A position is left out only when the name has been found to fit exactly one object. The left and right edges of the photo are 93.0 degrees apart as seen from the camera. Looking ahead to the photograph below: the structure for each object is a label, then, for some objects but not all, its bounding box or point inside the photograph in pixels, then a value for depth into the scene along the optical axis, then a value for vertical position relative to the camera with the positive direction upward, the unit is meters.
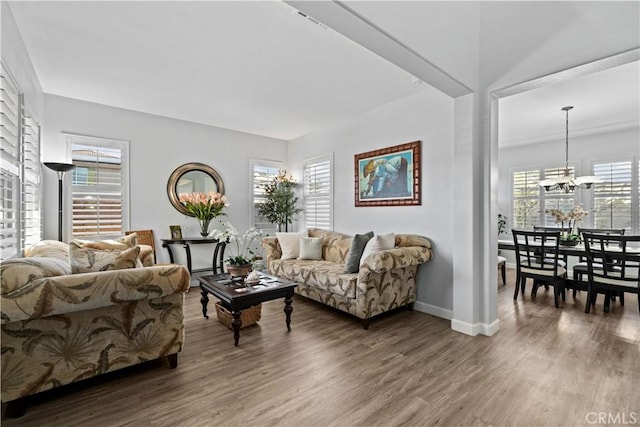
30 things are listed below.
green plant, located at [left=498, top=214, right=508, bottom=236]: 6.58 -0.21
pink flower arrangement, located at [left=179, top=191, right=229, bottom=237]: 4.61 +0.14
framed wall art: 3.79 +0.52
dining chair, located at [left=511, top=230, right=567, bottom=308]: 3.82 -0.70
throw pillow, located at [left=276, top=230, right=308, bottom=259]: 4.60 -0.46
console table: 4.53 -0.52
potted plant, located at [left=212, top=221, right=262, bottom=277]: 3.10 -0.51
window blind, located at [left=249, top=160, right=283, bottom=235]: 5.66 +0.56
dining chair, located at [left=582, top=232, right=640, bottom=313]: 3.30 -0.65
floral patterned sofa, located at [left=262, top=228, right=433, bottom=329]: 3.05 -0.73
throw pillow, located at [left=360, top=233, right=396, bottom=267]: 3.41 -0.34
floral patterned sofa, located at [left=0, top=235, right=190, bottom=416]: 1.70 -0.67
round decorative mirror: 4.76 +0.53
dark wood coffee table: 2.68 -0.73
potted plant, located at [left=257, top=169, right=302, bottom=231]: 5.52 +0.22
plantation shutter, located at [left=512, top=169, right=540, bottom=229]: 6.27 +0.34
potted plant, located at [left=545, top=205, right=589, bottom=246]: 4.46 -0.14
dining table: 3.99 -0.53
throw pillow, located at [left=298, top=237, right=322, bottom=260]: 4.48 -0.51
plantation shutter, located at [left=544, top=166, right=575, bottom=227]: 5.84 +0.31
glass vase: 4.82 -0.19
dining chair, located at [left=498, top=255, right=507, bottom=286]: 4.79 -0.85
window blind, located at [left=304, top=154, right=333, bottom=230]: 5.11 +0.39
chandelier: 4.64 +0.52
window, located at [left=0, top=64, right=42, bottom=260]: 2.21 +0.36
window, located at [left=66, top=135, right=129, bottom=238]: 4.07 +0.38
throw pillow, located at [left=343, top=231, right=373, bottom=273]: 3.52 -0.46
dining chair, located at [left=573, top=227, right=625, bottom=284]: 4.03 -0.69
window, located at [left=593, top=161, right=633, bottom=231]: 5.17 +0.34
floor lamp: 3.40 +0.50
